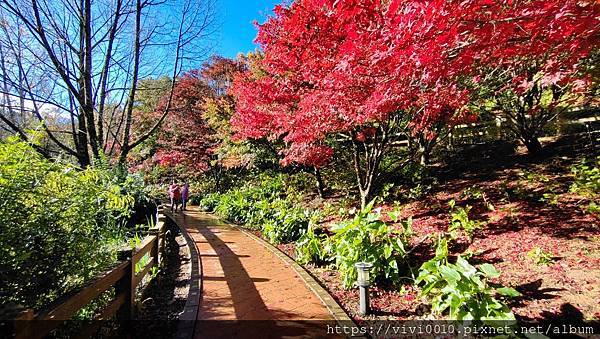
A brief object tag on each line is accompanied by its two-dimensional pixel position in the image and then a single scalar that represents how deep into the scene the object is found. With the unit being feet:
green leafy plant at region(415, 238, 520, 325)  9.39
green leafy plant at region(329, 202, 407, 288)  15.11
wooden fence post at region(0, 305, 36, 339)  5.62
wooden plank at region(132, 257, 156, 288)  12.73
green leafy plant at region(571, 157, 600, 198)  18.74
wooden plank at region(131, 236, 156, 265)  12.75
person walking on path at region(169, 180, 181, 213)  45.93
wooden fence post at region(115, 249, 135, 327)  11.43
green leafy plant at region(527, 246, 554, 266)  13.81
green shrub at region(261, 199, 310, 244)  25.52
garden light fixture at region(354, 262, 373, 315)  12.87
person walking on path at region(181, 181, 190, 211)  49.44
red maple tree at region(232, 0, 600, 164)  9.95
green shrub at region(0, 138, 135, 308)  7.20
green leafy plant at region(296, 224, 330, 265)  19.65
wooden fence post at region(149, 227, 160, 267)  18.86
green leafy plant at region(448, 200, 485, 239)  18.10
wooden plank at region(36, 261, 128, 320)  6.91
